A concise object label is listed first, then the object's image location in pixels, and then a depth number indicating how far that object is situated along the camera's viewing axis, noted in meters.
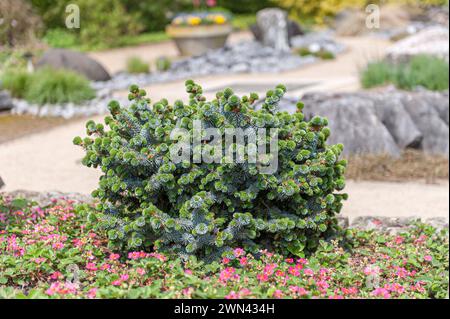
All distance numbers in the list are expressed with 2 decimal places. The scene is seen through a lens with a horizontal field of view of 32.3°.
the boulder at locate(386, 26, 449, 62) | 11.66
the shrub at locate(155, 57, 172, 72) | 15.40
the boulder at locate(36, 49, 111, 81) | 13.13
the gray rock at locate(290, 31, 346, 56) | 18.39
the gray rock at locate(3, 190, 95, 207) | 5.64
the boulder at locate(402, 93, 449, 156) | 8.20
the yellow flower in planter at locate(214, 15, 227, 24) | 18.25
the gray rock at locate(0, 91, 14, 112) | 10.96
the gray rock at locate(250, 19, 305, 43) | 19.58
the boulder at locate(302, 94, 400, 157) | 7.85
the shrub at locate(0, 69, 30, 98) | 11.45
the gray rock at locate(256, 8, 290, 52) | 18.75
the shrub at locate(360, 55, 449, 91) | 9.99
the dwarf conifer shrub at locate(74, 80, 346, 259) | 4.02
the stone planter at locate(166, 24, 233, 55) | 18.05
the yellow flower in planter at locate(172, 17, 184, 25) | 18.23
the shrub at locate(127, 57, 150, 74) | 14.94
